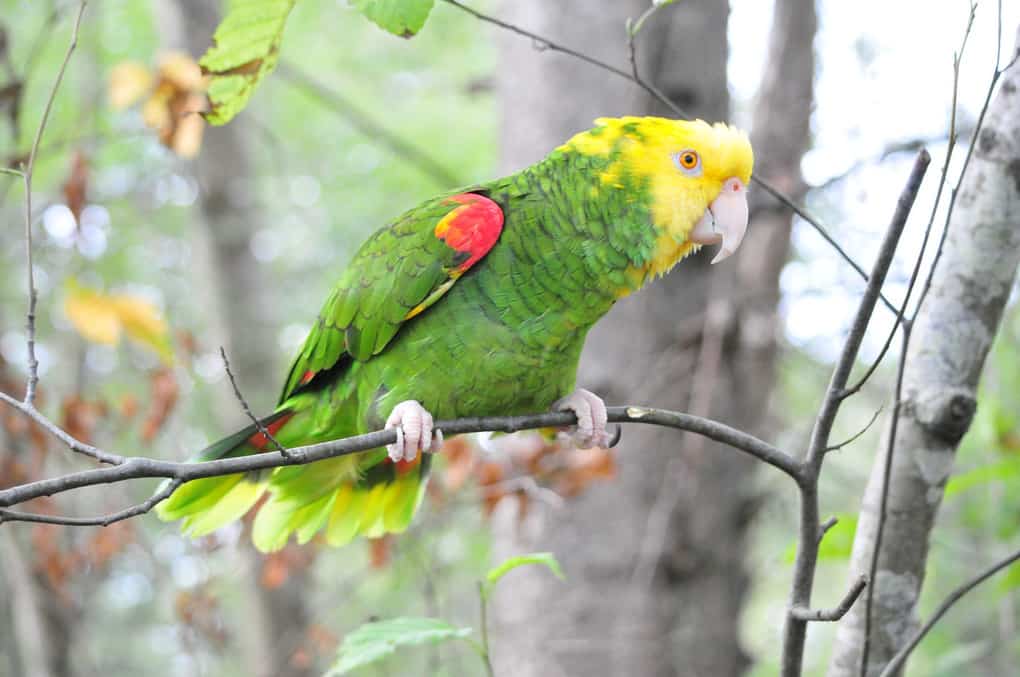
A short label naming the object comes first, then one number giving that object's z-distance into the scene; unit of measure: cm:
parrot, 191
